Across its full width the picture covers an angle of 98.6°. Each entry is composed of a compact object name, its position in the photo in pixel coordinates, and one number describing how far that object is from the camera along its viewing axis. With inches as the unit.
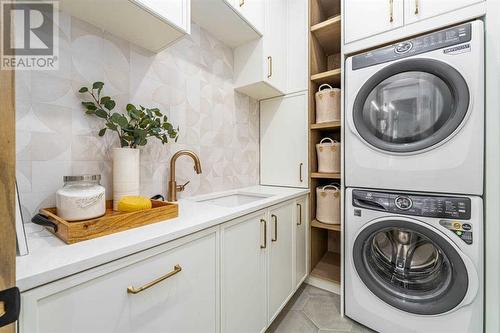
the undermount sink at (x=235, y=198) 61.6
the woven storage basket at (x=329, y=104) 67.2
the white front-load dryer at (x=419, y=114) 41.9
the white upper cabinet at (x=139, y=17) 33.5
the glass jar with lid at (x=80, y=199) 26.8
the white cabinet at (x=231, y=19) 51.1
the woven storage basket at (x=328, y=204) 67.1
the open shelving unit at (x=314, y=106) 68.8
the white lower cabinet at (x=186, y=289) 20.3
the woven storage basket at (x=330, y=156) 67.7
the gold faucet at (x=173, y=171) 47.8
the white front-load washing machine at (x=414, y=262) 41.8
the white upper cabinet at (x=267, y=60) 63.6
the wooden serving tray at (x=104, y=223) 24.5
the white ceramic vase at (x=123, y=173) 36.3
